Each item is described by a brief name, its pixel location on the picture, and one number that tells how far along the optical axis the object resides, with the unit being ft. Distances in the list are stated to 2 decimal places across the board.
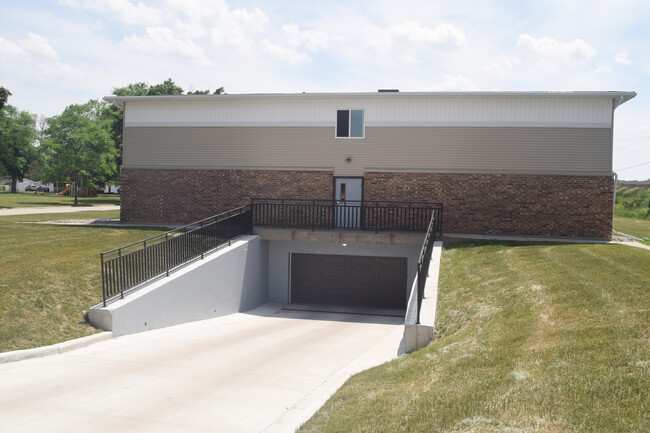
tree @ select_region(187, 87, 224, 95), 181.32
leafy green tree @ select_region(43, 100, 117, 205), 157.58
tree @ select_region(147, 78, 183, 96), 177.06
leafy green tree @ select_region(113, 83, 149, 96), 208.54
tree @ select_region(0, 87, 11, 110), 135.64
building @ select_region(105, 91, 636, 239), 65.98
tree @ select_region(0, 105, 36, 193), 164.96
